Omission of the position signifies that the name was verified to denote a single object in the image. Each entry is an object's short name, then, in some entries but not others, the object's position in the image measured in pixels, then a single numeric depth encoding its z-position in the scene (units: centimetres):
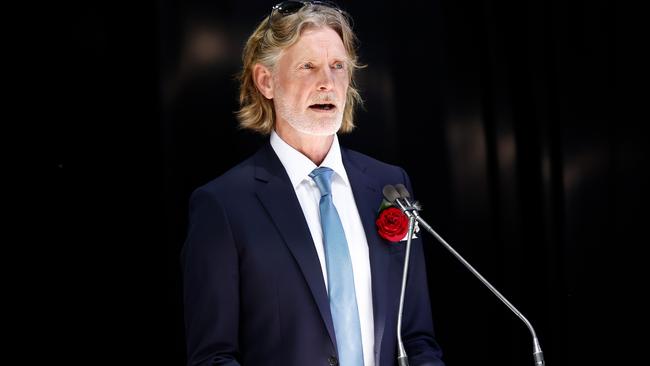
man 720
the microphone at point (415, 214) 706
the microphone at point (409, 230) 704
